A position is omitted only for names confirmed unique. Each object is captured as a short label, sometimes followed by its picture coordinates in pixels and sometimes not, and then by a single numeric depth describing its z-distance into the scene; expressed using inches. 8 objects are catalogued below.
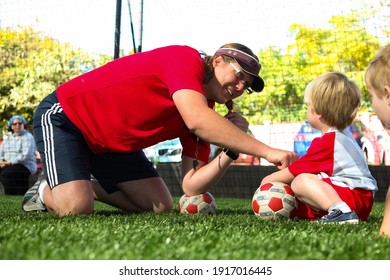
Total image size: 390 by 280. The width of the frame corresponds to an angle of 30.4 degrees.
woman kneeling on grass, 182.2
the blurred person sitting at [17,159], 508.1
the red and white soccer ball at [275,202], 199.3
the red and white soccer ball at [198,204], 227.2
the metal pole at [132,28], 478.0
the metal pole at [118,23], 504.4
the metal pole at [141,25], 497.5
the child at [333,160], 190.7
